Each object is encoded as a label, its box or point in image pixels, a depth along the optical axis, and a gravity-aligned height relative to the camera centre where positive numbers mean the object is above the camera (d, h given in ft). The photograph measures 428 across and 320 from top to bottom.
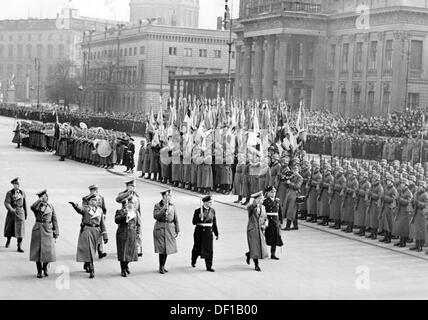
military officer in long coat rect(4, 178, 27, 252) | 57.52 -9.06
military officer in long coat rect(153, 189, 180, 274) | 51.45 -8.71
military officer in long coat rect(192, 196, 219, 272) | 52.54 -8.90
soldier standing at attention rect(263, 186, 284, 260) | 57.26 -8.93
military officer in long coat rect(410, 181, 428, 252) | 60.80 -8.22
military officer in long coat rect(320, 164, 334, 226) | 71.51 -8.49
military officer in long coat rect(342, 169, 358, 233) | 68.39 -8.30
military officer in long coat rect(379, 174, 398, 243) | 64.25 -8.26
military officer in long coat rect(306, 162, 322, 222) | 73.00 -8.22
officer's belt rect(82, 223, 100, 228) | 50.49 -8.35
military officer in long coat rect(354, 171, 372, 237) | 66.90 -8.40
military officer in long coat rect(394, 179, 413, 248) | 62.54 -8.42
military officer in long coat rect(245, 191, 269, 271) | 53.06 -8.79
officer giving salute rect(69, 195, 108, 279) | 49.83 -8.79
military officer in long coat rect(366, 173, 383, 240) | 65.51 -8.29
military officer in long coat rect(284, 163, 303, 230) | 69.62 -8.57
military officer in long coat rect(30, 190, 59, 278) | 49.73 -9.06
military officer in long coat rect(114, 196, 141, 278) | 50.24 -9.04
